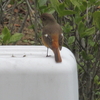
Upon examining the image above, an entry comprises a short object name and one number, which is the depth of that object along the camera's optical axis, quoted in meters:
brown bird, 5.48
